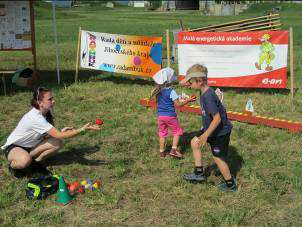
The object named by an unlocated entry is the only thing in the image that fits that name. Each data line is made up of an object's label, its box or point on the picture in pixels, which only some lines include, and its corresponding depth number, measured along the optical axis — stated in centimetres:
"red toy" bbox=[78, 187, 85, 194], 539
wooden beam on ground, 773
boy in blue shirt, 510
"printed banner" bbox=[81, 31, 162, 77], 1126
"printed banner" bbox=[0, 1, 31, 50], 1298
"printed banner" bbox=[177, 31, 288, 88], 1005
